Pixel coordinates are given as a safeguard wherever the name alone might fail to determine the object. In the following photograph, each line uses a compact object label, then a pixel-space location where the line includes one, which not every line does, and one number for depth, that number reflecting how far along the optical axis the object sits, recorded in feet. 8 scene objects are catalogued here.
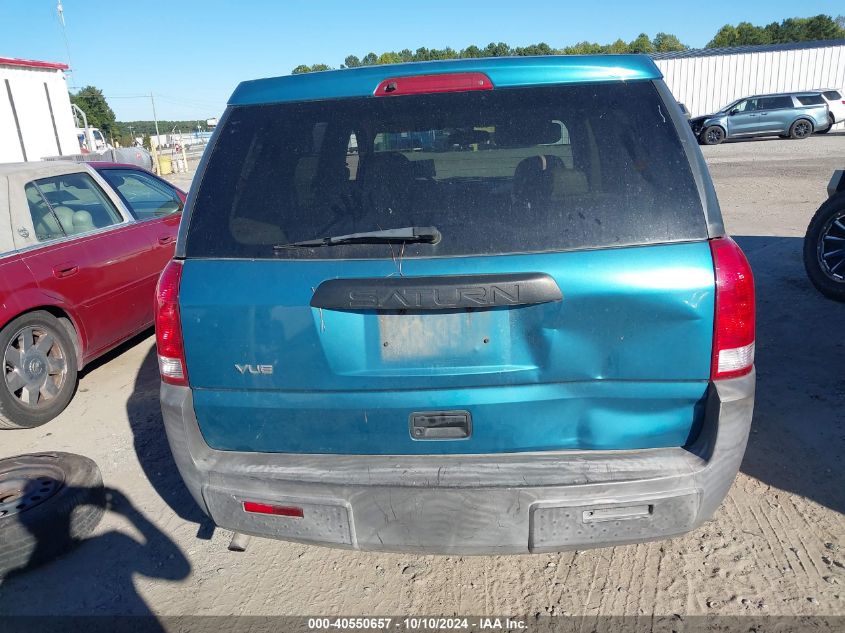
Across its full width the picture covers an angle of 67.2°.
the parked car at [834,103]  81.97
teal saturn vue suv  6.71
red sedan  14.20
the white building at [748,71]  107.34
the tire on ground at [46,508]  9.66
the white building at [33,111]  60.18
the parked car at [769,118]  81.56
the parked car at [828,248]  18.53
